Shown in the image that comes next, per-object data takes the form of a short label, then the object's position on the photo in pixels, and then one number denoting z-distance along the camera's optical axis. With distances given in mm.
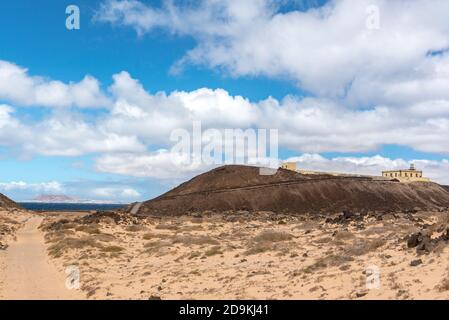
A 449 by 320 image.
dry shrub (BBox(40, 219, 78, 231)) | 47691
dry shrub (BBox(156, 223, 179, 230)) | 50681
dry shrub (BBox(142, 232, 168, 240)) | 40844
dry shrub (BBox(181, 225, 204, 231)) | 48312
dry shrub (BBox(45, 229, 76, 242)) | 39288
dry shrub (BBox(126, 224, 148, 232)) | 48406
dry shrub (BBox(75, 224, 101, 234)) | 44322
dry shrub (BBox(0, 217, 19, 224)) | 57909
